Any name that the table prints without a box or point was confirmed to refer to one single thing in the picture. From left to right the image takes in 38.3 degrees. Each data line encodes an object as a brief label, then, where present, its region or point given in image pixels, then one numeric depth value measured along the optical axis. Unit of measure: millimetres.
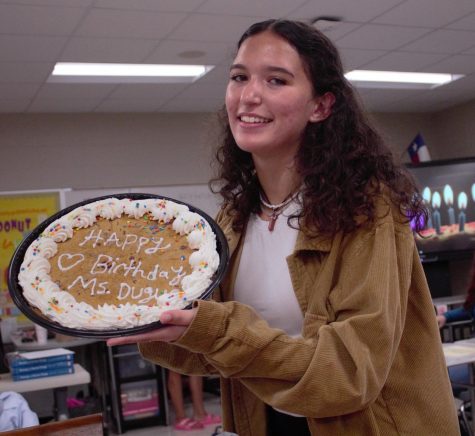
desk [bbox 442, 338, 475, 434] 3650
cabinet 6070
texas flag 8102
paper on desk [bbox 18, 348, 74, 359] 3757
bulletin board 6551
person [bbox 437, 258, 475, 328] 4168
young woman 1118
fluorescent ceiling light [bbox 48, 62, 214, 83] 5371
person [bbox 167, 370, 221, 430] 6035
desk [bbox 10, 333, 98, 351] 5699
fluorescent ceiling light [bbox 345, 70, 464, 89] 6375
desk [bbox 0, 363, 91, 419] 3594
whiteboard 7020
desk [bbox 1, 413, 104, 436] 1239
